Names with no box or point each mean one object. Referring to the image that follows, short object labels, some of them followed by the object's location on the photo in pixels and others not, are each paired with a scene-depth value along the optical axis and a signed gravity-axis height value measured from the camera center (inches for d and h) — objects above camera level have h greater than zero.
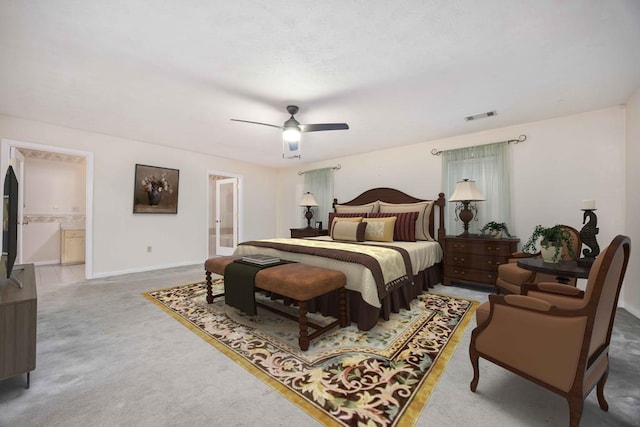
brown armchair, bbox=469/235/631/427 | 45.7 -23.9
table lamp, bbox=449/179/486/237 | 143.9 +11.2
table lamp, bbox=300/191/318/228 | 225.8 +13.8
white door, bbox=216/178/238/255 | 255.3 +3.1
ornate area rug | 57.5 -40.9
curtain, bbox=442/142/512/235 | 148.9 +24.3
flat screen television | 74.4 -1.8
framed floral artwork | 186.4 +21.8
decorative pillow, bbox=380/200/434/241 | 163.8 +2.1
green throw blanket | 96.3 -25.8
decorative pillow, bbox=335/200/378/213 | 190.4 +7.4
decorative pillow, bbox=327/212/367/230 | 184.3 +1.8
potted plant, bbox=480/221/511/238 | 145.6 -6.8
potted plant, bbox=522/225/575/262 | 89.0 -9.1
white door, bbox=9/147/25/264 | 143.0 +31.7
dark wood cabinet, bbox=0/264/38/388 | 59.1 -26.7
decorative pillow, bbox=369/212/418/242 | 158.7 -6.0
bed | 95.7 -15.3
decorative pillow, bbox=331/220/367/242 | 155.3 -8.1
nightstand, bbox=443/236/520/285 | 134.7 -21.9
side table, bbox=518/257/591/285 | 74.7 -15.8
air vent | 131.2 +52.7
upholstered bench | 81.6 -22.5
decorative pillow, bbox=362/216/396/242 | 154.3 -7.0
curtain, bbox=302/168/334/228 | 231.1 +26.1
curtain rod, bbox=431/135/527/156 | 144.4 +43.3
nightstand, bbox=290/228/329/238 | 217.9 -12.4
